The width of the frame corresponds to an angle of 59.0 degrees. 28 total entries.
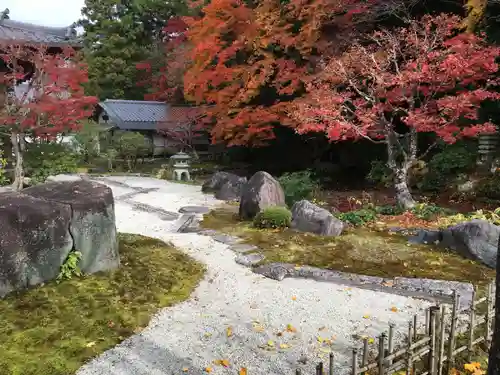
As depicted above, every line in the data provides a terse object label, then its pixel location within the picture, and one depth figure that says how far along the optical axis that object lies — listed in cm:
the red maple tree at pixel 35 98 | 1244
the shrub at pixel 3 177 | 1115
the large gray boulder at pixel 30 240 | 520
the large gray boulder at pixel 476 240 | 687
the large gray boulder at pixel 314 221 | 866
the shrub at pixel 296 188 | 1252
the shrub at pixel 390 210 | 1076
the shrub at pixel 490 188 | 1148
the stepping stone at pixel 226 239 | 831
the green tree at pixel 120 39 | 2956
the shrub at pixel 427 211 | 998
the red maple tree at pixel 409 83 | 1003
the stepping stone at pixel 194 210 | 1151
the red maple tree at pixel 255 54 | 1348
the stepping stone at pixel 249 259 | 706
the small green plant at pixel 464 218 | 868
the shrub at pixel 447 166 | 1296
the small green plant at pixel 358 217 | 963
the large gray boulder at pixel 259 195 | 1014
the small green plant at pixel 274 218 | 912
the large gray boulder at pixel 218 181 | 1467
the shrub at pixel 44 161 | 1399
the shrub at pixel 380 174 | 1448
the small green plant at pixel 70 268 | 574
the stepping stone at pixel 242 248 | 774
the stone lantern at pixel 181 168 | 1920
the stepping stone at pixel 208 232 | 894
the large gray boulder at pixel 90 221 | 585
